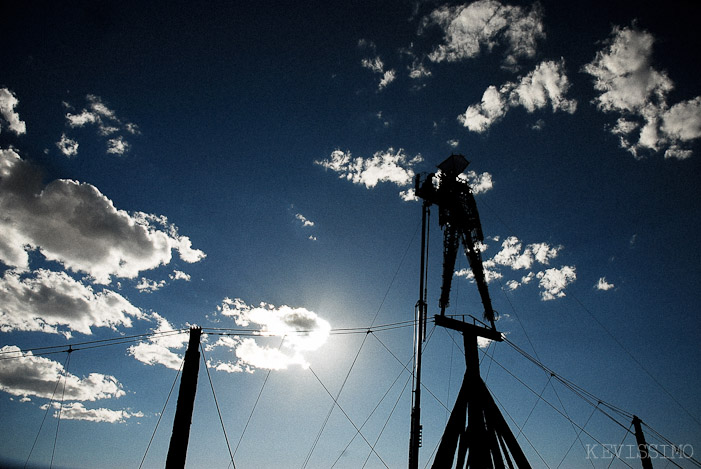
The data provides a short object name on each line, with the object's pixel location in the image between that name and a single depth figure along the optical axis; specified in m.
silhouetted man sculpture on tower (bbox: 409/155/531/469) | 12.41
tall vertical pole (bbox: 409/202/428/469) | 11.51
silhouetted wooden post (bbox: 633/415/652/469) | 18.89
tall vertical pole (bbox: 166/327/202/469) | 9.25
